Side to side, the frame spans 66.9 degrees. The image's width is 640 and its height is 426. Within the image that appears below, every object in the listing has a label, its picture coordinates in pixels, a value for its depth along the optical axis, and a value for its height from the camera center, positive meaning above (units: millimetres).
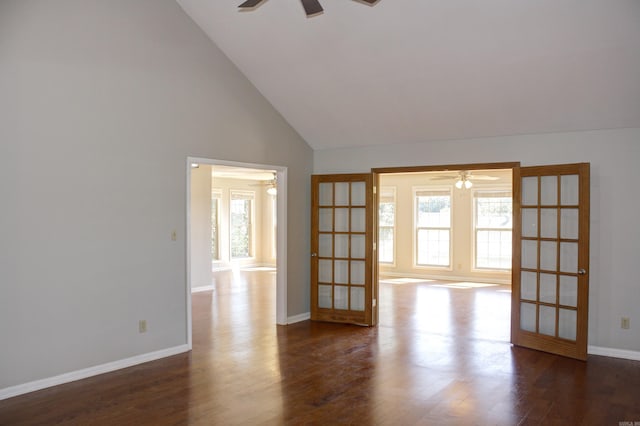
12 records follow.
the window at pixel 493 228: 10422 -532
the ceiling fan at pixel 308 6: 3078 +1277
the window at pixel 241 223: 12984 -541
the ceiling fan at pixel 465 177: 9120 +508
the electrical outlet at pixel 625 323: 4910 -1207
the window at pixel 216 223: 12516 -510
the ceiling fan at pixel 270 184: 11797 +507
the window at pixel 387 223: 11531 -461
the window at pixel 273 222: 13422 -519
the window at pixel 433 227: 10992 -531
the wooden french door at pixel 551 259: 4895 -590
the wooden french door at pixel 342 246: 6449 -587
